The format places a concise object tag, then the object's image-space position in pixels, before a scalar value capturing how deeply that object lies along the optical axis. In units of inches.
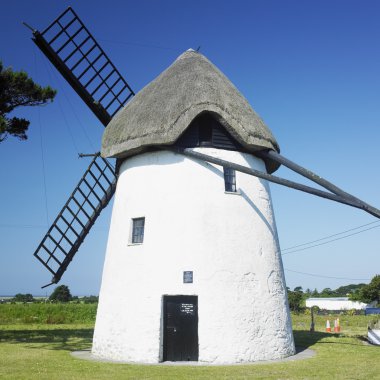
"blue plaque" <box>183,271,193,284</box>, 442.0
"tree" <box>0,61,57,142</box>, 624.1
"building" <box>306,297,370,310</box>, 2770.7
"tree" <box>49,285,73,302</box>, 2164.5
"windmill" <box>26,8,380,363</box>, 440.5
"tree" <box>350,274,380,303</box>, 2154.2
